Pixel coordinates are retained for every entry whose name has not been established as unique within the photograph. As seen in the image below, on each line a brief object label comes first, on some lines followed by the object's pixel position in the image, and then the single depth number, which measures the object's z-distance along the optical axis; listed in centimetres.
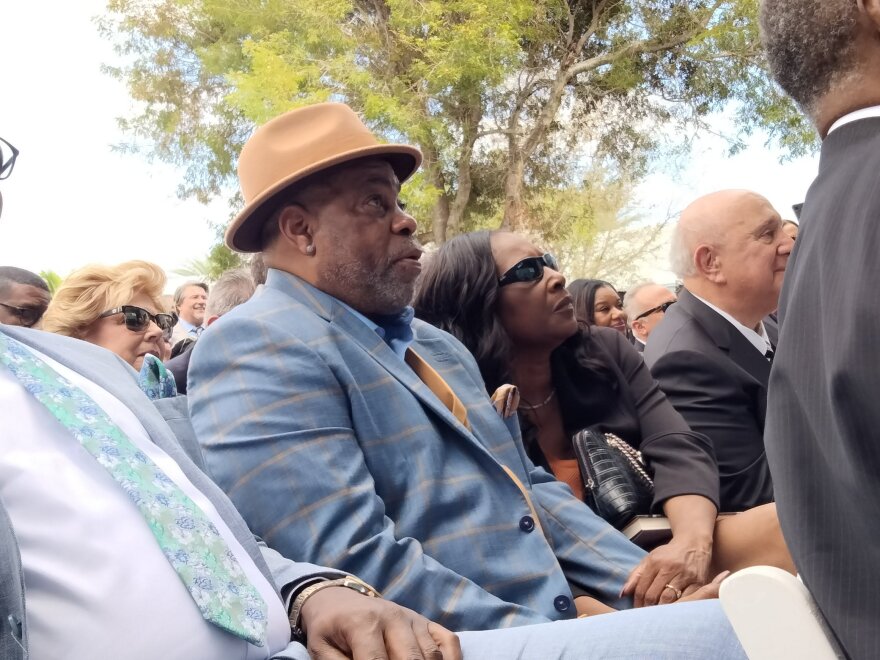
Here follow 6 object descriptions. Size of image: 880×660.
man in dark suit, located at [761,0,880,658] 117
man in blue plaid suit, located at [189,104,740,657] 197
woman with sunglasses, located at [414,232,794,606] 312
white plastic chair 114
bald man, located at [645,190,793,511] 334
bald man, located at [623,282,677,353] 774
